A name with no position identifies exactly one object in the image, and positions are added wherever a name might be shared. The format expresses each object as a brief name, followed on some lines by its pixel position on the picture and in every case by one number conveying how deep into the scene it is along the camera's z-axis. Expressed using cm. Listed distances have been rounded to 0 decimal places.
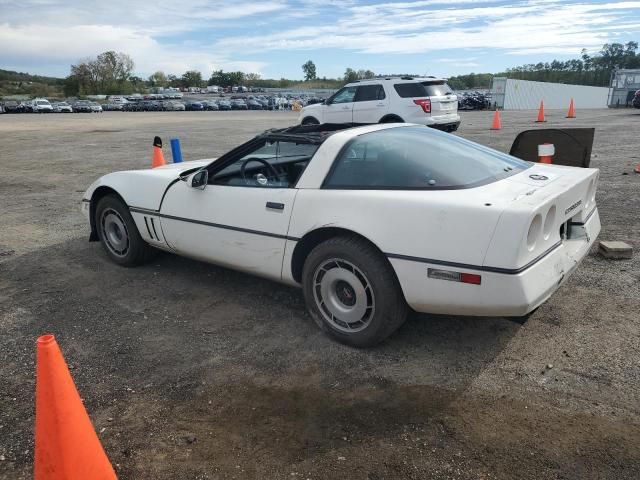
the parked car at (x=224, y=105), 5647
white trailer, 3609
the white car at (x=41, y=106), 4940
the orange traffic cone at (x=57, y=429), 196
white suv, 1359
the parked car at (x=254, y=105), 5397
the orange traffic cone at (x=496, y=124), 1730
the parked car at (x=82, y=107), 5100
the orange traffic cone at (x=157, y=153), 760
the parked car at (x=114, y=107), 5759
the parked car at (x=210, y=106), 5589
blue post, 783
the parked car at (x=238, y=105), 5625
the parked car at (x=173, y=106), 5472
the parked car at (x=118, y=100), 6039
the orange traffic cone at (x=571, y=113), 2183
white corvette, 266
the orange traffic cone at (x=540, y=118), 1981
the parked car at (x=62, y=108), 5041
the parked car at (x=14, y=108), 5018
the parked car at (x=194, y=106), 5494
